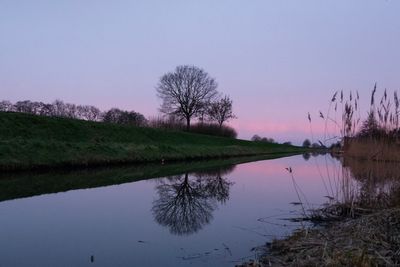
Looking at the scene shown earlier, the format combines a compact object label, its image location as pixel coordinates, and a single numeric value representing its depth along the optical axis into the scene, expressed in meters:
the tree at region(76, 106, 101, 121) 81.06
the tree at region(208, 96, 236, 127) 70.64
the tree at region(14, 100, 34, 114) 70.50
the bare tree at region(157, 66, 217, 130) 64.81
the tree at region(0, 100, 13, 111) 68.02
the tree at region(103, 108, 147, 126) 75.25
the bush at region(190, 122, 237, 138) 63.75
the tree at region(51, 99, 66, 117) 76.66
